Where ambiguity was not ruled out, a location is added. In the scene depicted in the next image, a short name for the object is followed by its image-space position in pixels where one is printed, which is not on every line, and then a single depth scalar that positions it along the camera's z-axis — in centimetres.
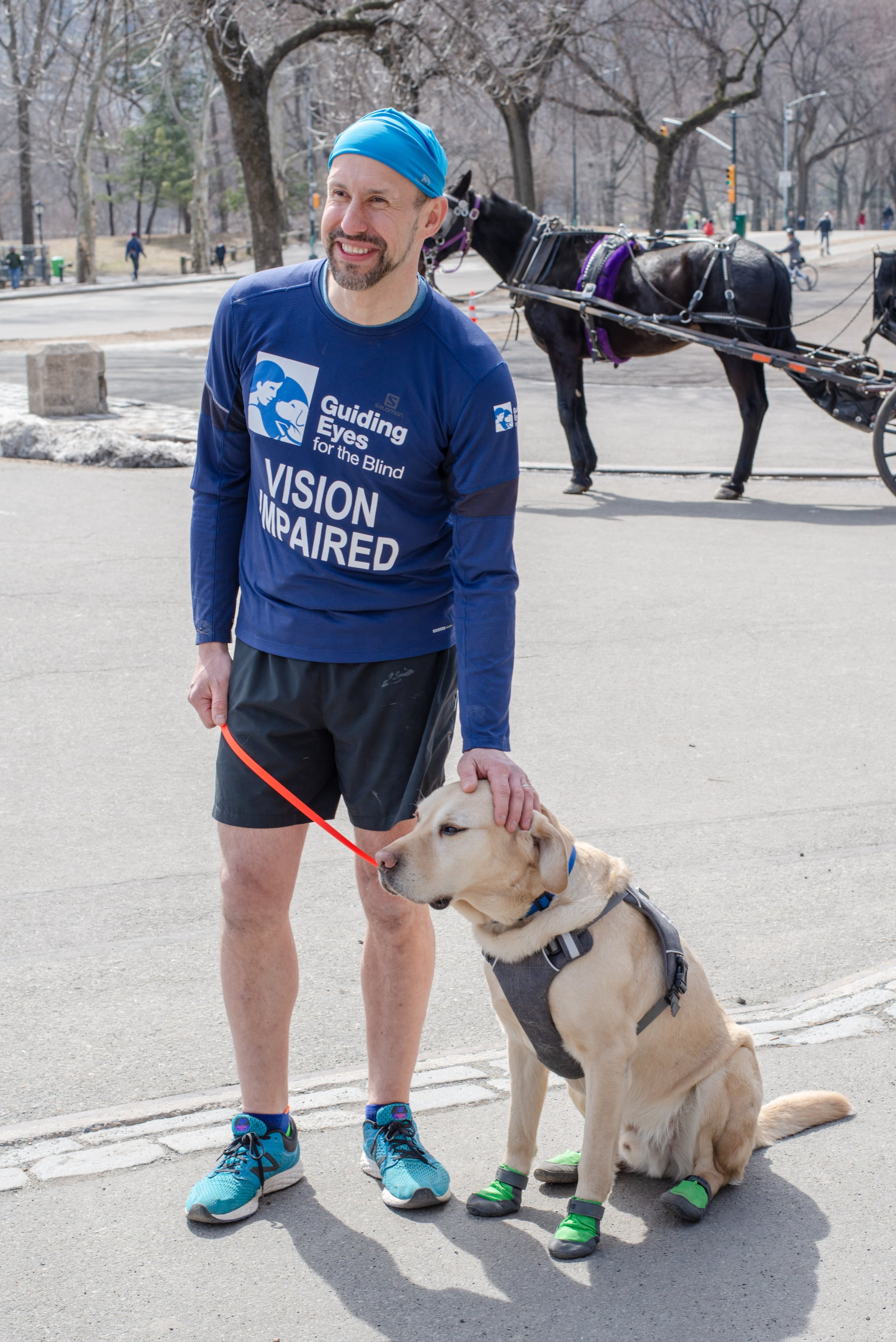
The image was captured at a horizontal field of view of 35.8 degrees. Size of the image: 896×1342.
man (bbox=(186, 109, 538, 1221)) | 281
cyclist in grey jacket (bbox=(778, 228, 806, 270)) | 3603
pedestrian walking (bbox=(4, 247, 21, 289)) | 5084
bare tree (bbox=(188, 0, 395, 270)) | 2222
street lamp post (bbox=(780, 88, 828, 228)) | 6028
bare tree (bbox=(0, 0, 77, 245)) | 2597
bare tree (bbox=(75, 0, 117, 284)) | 4894
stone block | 1479
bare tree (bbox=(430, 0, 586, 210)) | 2622
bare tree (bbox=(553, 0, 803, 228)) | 3719
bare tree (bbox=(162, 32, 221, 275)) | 5616
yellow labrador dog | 265
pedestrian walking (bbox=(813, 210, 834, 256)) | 5162
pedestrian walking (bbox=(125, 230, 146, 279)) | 5328
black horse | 1159
